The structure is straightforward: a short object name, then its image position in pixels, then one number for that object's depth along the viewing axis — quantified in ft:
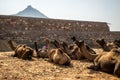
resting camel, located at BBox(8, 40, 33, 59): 47.98
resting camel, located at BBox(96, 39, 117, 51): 50.62
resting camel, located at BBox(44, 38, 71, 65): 42.35
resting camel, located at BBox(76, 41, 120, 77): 33.24
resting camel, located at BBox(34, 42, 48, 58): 52.70
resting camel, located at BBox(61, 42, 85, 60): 50.75
